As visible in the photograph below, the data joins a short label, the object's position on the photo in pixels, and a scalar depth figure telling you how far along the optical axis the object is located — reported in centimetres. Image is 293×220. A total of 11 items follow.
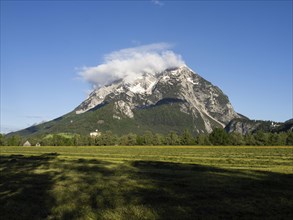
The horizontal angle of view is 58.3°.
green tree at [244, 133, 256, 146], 11648
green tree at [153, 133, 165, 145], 13593
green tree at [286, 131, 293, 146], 11360
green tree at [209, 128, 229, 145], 12062
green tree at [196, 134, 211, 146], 12133
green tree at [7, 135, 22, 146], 14555
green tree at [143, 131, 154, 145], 13652
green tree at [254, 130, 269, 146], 11555
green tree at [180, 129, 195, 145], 12840
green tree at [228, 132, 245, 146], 11701
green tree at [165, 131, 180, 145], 13328
